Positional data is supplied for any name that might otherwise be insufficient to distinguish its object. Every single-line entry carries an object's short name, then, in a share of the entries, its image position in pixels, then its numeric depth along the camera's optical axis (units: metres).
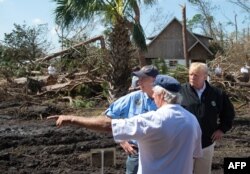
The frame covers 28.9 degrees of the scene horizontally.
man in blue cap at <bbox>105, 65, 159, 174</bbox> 4.62
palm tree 16.39
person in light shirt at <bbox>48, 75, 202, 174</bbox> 3.36
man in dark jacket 5.36
